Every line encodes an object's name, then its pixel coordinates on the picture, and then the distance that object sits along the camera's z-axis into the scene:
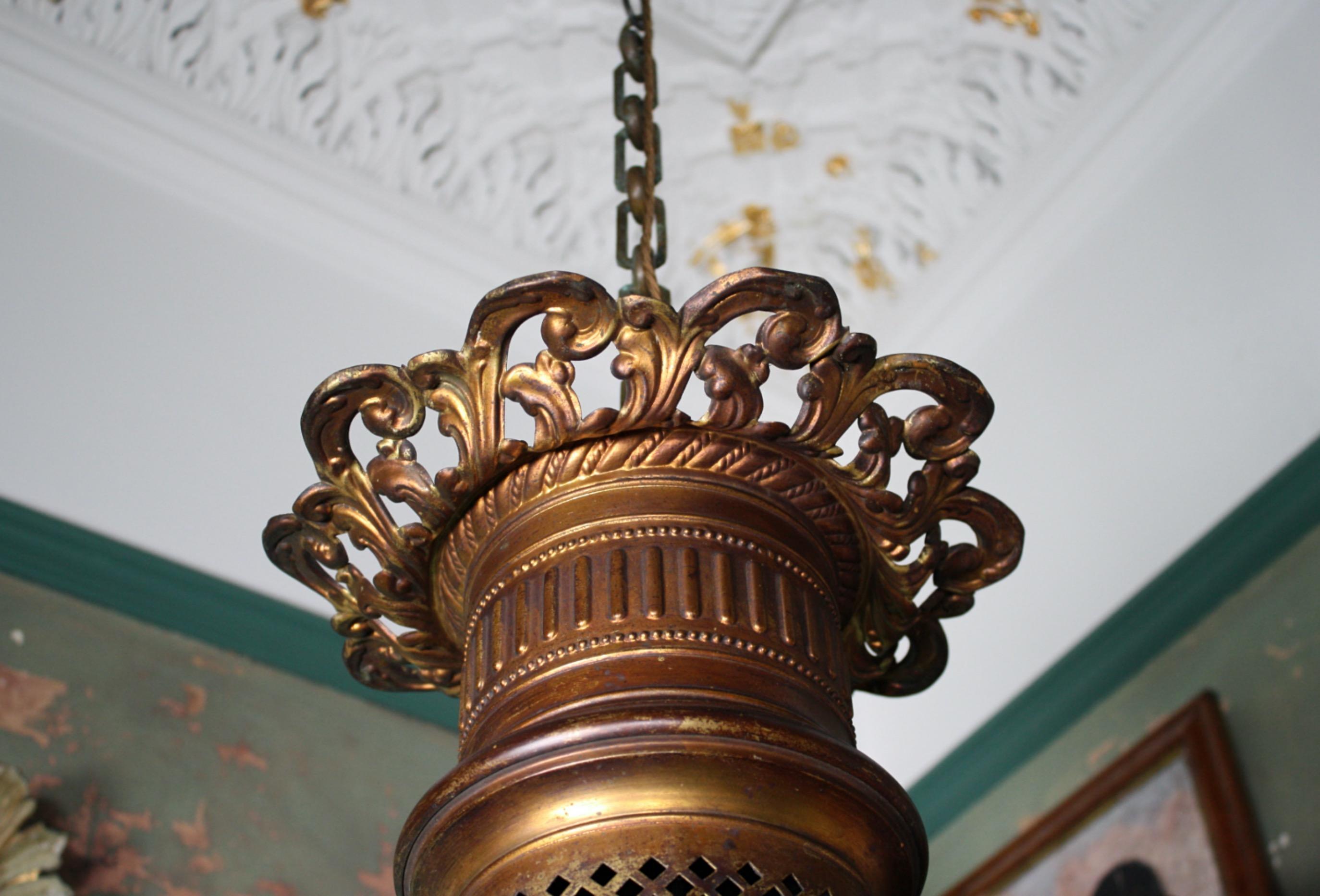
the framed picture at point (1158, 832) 2.29
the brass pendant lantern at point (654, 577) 1.11
